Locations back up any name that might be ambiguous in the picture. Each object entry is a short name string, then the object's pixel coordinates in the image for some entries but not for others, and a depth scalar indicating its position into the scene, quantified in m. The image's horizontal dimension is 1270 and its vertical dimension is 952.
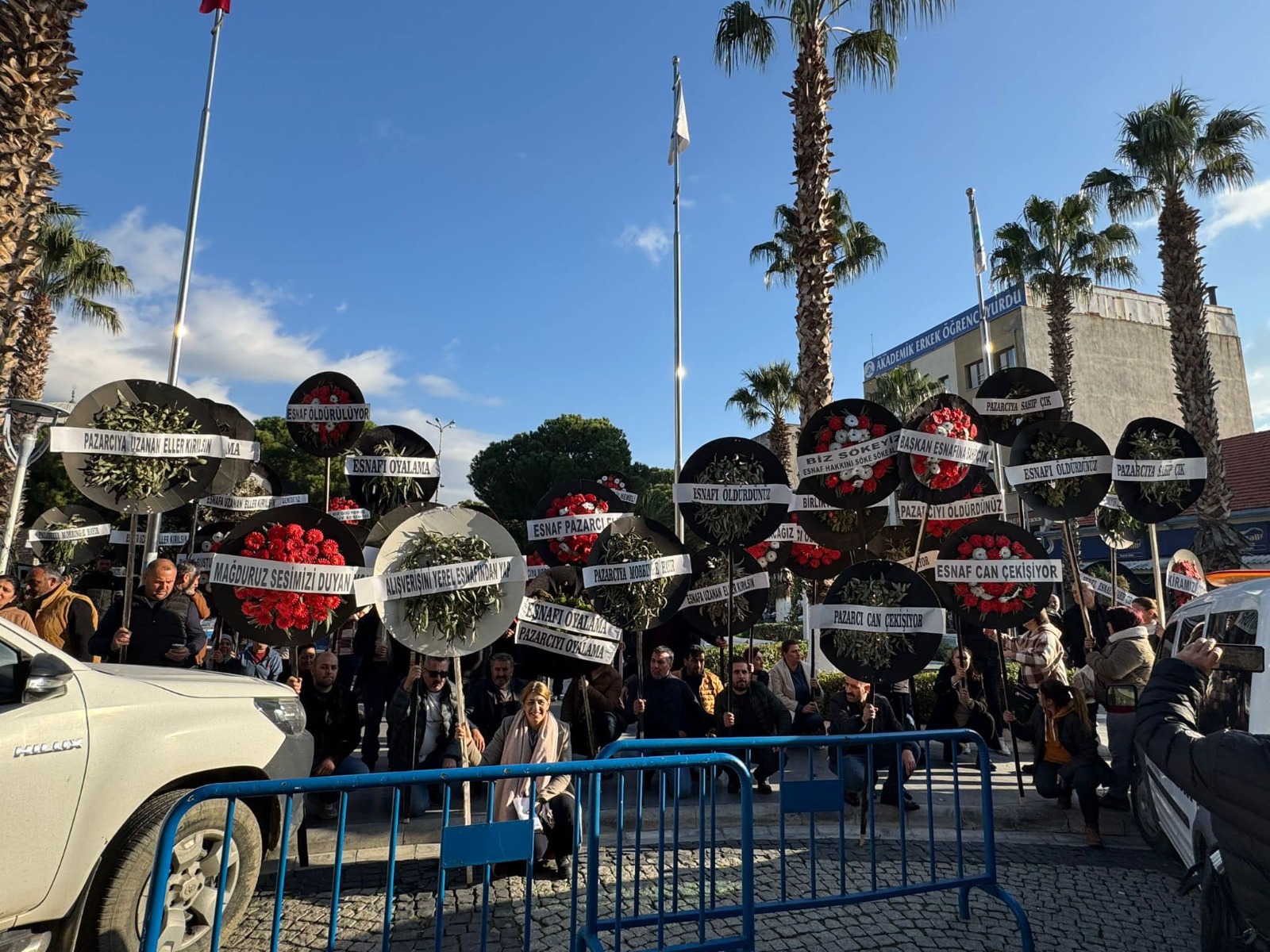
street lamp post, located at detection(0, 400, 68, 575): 9.38
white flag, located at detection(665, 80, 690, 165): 13.76
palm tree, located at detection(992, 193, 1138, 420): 21.86
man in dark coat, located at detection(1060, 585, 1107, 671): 8.92
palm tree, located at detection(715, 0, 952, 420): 10.83
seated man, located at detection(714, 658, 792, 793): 6.79
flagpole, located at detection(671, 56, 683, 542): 12.29
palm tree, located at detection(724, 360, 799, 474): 25.53
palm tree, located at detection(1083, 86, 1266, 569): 14.81
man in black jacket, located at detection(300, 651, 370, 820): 5.86
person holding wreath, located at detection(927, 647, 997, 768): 7.02
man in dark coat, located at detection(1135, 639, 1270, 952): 2.23
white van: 3.29
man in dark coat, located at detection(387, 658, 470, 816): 5.71
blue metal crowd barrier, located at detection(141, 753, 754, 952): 2.55
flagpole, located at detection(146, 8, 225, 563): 9.68
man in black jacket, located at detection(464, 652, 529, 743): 6.52
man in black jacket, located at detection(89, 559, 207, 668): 5.94
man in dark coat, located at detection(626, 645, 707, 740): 6.89
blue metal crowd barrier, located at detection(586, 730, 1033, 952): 3.65
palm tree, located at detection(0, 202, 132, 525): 17.36
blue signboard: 33.66
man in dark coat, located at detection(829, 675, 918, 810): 5.76
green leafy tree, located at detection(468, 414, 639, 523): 40.12
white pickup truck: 2.85
